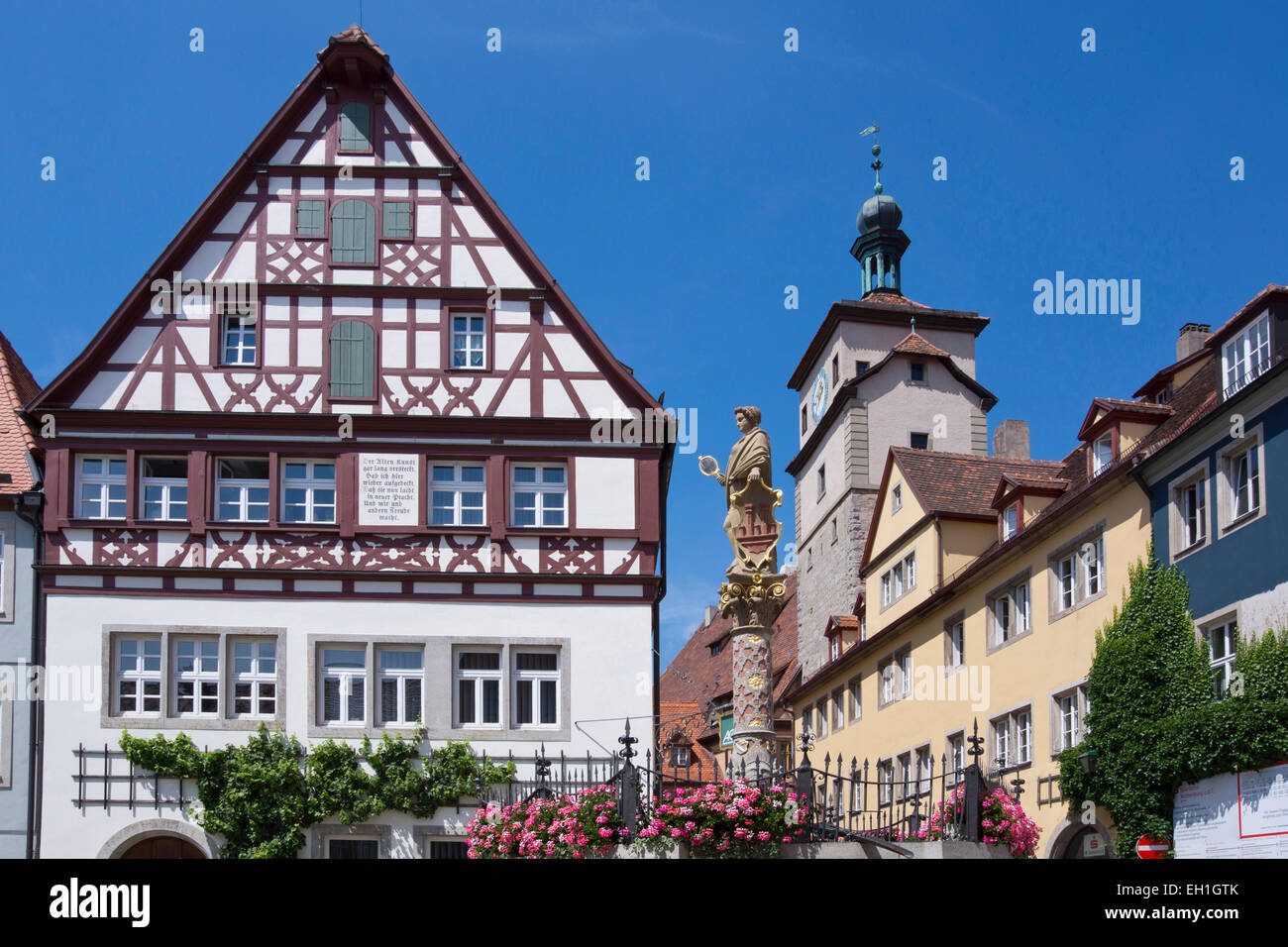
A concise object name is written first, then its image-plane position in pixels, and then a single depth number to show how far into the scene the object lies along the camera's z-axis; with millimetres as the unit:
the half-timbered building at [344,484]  24141
